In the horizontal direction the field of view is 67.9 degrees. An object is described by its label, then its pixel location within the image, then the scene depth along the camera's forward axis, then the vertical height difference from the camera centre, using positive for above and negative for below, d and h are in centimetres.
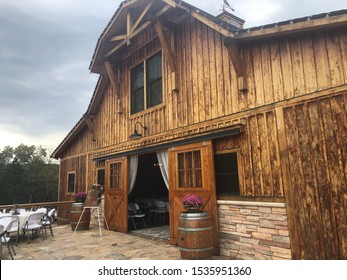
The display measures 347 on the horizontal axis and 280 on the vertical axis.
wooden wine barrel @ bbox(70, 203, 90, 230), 838 -107
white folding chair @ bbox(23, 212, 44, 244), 659 -96
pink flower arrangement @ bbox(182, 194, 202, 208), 489 -44
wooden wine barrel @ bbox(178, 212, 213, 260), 460 -103
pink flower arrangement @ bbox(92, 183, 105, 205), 891 -21
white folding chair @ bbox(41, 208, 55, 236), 761 -106
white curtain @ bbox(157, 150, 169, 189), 668 +43
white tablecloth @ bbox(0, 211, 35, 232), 667 -89
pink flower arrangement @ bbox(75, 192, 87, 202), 859 -47
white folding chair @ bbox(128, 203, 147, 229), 861 -109
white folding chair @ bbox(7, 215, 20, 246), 614 -102
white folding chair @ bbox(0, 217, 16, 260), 478 -86
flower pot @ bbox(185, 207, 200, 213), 488 -57
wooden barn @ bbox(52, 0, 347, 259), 391 +107
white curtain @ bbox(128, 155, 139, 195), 785 +30
